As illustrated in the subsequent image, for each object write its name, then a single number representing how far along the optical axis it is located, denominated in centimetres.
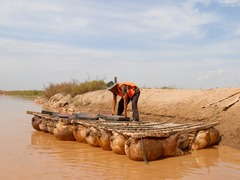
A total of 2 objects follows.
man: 1013
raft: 714
